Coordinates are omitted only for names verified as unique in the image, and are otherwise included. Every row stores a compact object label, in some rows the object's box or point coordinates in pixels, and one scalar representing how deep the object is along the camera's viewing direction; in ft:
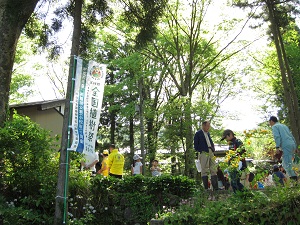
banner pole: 13.62
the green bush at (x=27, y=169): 14.45
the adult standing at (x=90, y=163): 20.20
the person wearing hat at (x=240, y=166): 13.16
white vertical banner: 13.95
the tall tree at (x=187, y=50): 41.22
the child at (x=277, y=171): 18.55
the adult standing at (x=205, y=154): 17.10
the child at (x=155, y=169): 25.32
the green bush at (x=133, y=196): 16.72
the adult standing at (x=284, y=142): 16.08
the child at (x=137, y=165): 24.71
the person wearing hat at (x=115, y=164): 21.12
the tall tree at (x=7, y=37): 16.92
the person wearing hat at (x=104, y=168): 21.66
